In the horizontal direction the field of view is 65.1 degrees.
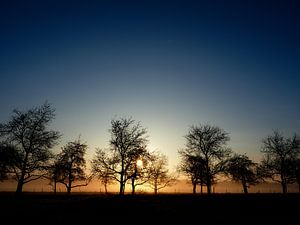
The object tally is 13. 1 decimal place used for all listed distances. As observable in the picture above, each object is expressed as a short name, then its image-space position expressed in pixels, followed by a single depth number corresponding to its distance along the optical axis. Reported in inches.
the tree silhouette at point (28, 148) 1362.0
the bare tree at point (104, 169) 1545.6
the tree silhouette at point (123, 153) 1529.3
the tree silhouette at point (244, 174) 2319.9
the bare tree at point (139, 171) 1551.4
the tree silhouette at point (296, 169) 2003.0
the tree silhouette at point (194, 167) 1800.0
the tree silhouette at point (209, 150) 1754.4
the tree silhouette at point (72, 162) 1914.4
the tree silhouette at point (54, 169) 1405.0
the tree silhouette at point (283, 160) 2006.6
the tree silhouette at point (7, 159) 1353.3
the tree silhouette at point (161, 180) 2623.5
